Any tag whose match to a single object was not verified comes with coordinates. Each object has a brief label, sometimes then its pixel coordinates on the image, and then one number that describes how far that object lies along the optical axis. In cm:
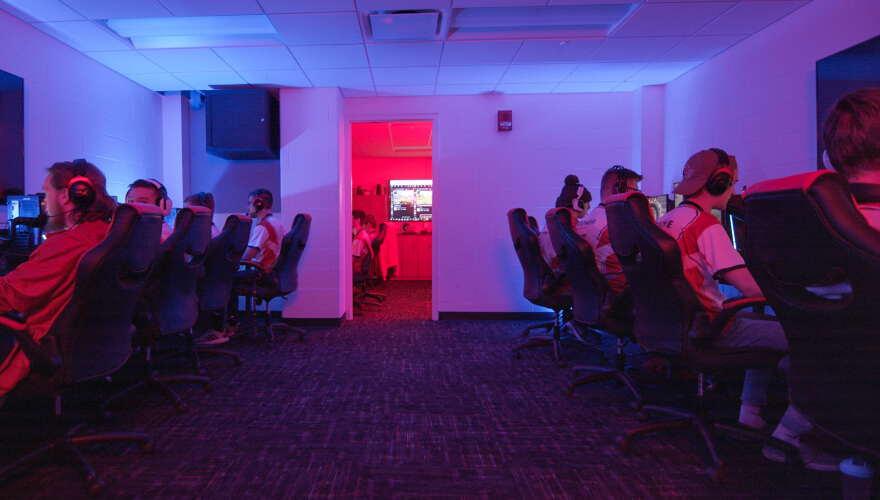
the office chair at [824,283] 85
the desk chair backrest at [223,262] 294
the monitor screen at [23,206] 275
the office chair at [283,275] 358
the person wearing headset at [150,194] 285
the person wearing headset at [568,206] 333
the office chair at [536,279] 314
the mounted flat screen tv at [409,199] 922
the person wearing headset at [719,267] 162
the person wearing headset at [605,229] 255
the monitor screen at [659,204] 371
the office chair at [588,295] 224
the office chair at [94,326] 142
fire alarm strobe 485
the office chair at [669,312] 159
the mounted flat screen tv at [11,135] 305
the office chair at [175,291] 217
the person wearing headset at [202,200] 368
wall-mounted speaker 448
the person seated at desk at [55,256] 143
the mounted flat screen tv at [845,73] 246
